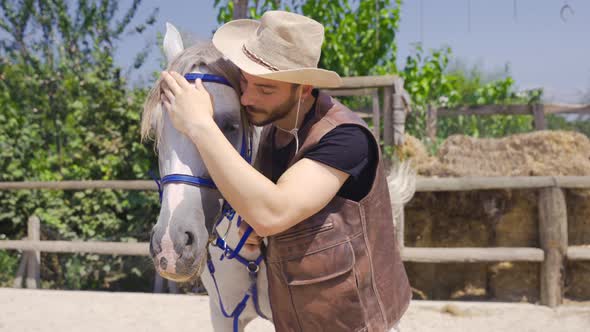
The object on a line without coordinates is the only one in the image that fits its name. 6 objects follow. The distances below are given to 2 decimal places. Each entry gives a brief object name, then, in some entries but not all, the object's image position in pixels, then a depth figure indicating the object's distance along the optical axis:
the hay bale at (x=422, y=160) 5.04
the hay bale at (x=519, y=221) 4.82
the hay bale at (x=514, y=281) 4.76
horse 1.30
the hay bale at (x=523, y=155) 4.80
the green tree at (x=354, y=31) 7.04
